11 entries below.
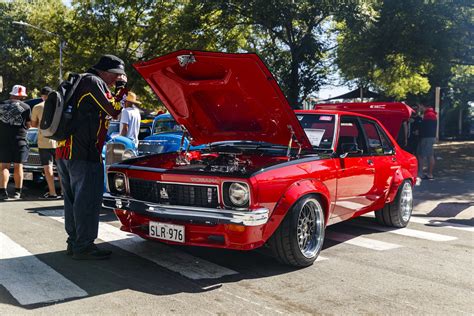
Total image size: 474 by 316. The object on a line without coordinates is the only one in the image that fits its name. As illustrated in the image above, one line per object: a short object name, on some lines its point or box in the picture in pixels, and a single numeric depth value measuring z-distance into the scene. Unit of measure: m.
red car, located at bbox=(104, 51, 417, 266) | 4.27
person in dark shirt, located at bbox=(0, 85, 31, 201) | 8.45
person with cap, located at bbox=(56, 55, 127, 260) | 4.71
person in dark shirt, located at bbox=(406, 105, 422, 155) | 12.78
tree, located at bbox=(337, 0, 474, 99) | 14.78
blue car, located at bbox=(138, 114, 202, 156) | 7.99
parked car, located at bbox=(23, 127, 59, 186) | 9.29
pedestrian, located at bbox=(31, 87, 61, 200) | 8.58
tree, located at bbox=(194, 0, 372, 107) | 16.92
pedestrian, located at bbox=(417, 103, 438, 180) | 11.82
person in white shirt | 8.21
